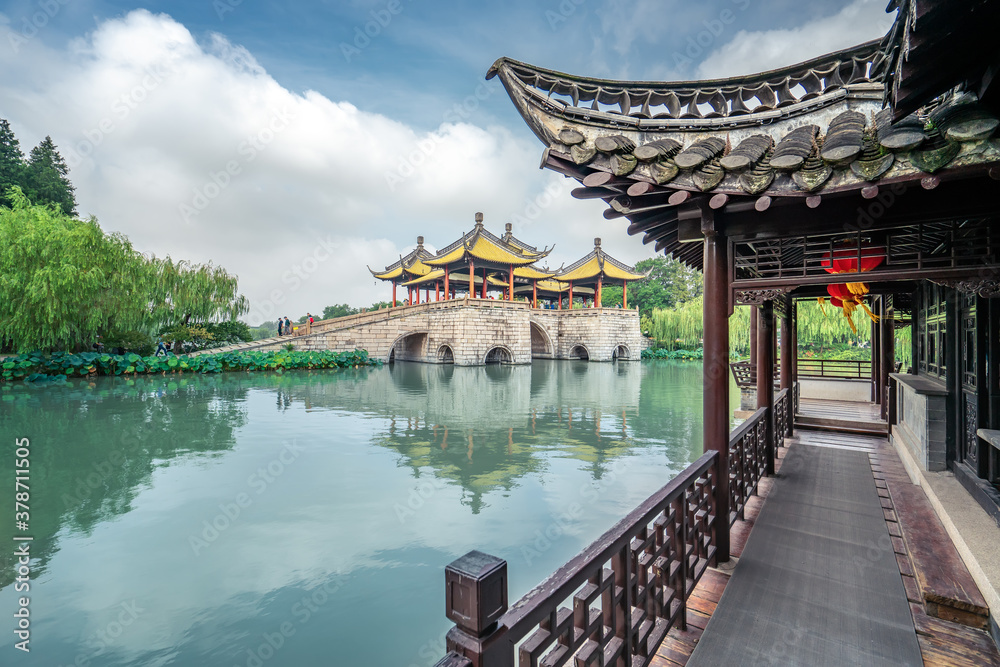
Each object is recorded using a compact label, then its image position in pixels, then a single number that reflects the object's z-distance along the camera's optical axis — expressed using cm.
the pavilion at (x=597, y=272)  2770
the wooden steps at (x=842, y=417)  571
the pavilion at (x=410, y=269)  2967
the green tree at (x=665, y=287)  3791
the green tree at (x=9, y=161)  2151
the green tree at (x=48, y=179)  2275
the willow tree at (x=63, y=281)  1262
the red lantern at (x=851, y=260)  241
